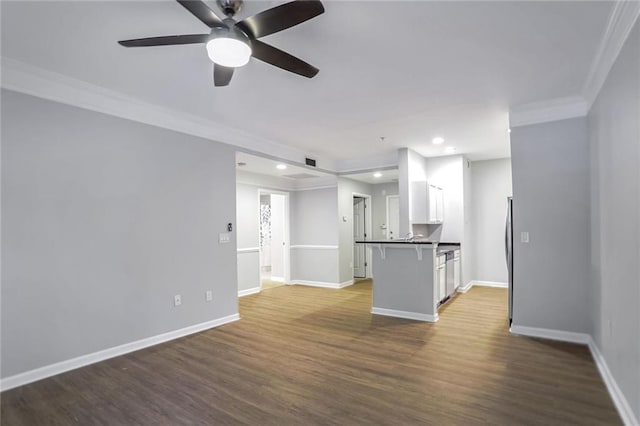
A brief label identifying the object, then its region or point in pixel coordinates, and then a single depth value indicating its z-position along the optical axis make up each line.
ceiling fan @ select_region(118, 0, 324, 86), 1.74
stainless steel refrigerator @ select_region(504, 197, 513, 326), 4.02
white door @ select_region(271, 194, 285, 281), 7.97
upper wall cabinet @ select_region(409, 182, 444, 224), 5.73
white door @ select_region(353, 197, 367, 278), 8.38
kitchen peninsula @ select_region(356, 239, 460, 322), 4.46
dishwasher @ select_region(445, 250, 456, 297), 5.36
